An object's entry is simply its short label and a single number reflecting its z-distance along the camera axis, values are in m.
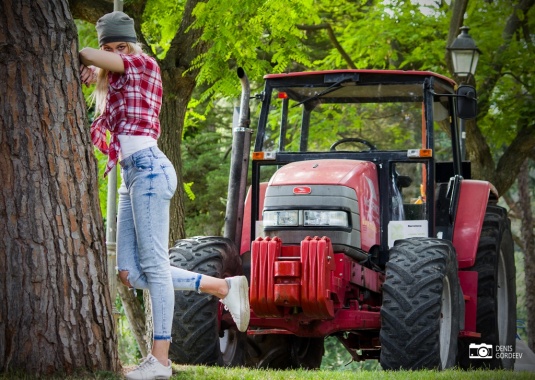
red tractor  14.92
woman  11.37
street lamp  28.23
